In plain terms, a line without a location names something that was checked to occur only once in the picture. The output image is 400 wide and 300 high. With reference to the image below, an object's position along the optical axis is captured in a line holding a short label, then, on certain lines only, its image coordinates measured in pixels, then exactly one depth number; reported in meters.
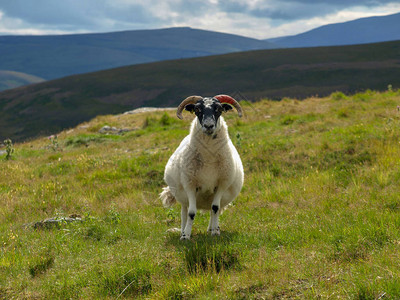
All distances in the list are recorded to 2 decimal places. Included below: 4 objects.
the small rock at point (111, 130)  25.16
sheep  8.28
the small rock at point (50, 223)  9.41
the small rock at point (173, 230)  8.84
